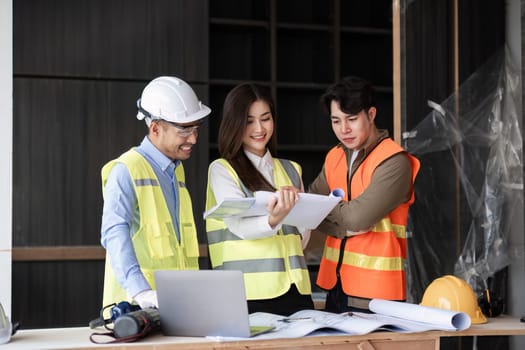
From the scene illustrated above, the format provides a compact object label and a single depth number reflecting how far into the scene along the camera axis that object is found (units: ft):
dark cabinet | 19.82
